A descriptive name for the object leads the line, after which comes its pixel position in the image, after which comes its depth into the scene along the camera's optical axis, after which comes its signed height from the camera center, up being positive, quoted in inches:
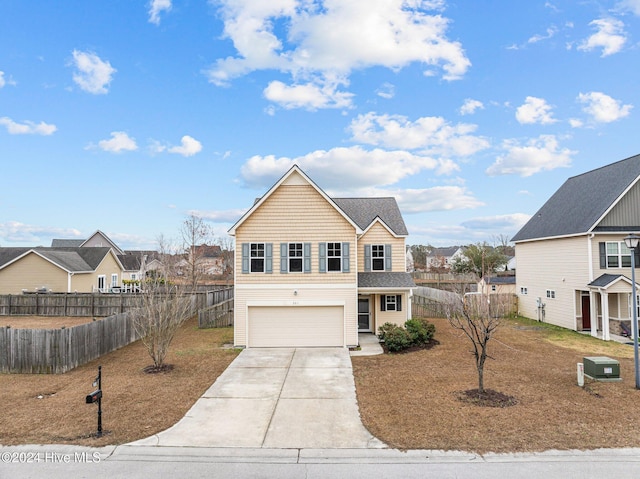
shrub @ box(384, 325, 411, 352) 627.2 -131.7
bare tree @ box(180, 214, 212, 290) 1402.6 +72.5
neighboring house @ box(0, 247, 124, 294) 1195.3 -19.8
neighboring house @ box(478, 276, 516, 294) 1109.1 -80.7
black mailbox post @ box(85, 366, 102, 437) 288.8 -104.1
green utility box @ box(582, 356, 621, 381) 448.1 -133.5
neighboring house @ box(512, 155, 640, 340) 772.6 +17.0
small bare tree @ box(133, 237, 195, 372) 529.7 -87.3
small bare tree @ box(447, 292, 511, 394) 398.6 -100.9
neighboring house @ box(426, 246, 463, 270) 3559.8 +96.3
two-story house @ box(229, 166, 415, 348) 675.4 -9.7
